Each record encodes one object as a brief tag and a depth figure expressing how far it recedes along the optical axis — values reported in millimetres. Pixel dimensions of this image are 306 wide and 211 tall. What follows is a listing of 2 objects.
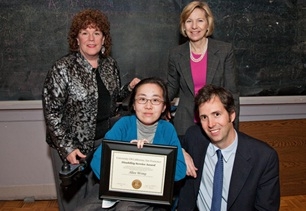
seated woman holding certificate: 1715
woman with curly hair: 1938
